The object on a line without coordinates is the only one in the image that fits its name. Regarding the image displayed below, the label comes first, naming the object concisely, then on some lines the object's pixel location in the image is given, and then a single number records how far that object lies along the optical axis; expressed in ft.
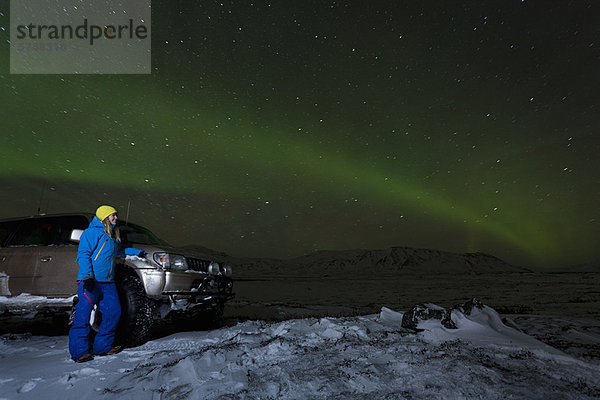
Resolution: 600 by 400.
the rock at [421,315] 14.43
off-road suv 13.07
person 11.02
